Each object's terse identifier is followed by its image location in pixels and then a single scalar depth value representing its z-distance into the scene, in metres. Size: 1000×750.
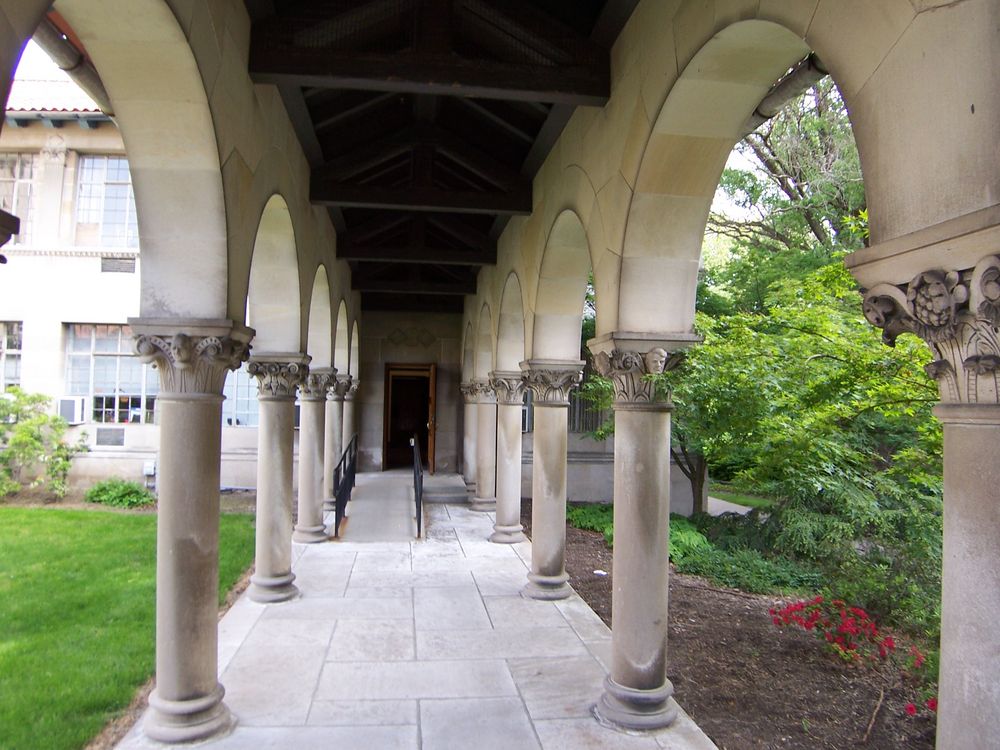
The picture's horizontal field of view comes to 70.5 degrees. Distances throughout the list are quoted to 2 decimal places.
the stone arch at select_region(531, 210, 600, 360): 6.76
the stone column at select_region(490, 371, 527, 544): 9.59
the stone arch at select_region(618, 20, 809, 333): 3.55
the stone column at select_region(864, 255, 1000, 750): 1.85
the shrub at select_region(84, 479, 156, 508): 13.31
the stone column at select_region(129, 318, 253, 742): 4.08
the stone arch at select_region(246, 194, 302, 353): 6.51
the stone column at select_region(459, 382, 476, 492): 14.25
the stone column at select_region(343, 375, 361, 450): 14.48
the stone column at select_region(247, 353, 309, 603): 6.89
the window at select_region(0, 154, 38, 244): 13.70
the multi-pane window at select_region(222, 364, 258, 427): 14.94
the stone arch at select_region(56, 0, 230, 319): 3.38
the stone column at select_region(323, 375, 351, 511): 12.27
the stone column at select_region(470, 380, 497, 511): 12.43
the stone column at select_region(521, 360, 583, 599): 7.27
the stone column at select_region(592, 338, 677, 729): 4.47
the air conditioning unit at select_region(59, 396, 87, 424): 14.00
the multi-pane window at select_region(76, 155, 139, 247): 14.02
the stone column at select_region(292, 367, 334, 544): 9.62
